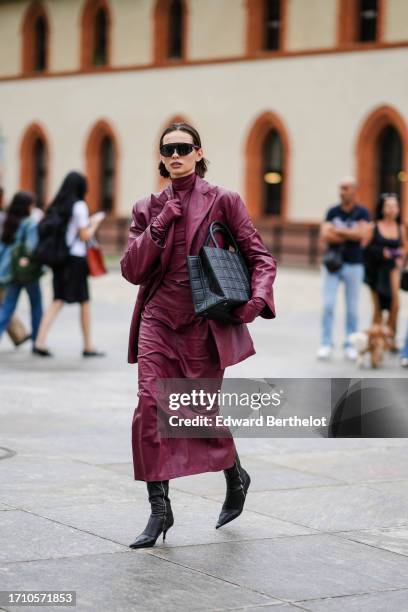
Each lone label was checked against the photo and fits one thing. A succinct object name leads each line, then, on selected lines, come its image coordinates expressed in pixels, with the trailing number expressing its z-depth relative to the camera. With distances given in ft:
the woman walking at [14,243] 49.96
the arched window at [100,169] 138.82
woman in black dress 53.01
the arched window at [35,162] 146.82
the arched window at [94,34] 138.51
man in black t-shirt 49.73
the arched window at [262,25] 121.70
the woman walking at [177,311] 21.74
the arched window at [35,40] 145.69
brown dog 47.37
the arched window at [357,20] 112.98
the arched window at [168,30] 130.72
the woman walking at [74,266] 48.49
